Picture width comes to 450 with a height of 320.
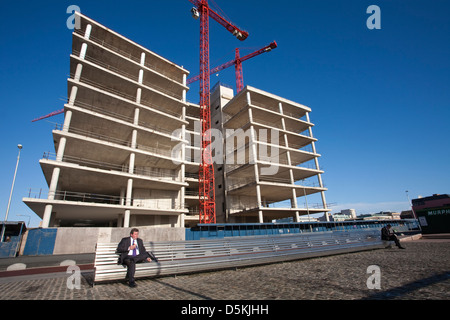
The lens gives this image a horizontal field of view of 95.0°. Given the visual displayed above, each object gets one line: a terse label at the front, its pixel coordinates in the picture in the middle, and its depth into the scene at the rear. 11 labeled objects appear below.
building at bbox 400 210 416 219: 79.54
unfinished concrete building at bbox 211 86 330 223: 28.67
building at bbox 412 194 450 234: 19.91
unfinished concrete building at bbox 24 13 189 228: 18.61
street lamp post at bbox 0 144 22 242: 18.64
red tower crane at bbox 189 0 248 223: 30.42
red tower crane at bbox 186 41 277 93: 46.72
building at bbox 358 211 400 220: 96.86
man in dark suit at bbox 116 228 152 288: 4.84
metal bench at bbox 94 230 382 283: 5.02
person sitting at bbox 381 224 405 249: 10.42
